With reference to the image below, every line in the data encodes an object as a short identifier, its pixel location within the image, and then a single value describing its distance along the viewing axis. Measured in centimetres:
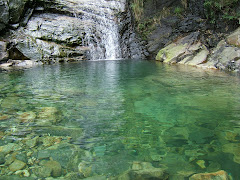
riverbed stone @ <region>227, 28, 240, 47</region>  874
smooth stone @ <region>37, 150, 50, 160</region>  203
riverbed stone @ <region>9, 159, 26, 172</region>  184
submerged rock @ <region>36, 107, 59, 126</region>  293
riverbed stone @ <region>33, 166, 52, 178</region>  176
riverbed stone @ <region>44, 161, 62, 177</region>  179
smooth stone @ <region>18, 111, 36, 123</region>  301
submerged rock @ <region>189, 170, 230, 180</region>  164
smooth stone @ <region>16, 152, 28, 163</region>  199
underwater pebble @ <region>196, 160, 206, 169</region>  184
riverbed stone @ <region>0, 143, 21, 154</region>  213
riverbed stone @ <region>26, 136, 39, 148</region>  227
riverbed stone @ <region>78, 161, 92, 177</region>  180
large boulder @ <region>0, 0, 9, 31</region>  1170
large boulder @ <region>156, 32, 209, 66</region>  994
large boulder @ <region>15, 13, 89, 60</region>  1243
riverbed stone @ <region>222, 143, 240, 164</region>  195
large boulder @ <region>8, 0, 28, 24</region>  1216
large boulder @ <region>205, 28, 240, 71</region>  781
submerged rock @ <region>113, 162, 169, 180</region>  170
